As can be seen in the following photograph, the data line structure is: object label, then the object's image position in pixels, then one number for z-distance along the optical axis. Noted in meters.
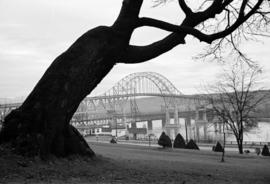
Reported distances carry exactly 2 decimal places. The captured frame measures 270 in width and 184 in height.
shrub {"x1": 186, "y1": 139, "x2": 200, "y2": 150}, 36.84
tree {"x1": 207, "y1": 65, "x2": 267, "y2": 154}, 35.22
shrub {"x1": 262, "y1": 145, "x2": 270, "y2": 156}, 35.06
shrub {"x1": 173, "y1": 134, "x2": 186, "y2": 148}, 37.31
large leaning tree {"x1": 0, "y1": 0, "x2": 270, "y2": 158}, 7.88
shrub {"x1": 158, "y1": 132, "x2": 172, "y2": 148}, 33.75
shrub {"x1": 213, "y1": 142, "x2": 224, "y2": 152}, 36.28
